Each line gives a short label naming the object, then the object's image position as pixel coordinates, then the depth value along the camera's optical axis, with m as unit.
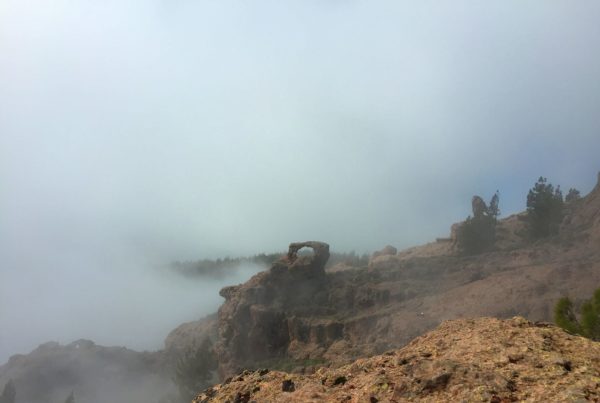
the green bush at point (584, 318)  23.84
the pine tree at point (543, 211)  69.88
